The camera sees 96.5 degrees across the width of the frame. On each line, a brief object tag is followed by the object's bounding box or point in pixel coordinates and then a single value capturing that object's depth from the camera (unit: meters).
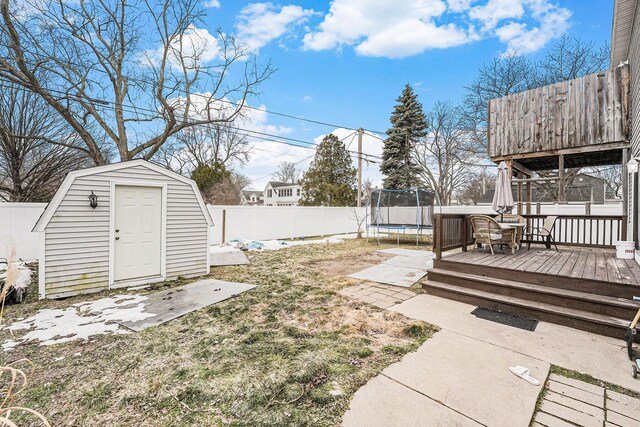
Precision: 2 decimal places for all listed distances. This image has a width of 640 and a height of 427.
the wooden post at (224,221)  10.62
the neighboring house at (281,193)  35.78
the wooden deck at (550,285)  3.26
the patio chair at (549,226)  6.22
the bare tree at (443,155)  20.44
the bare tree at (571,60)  13.75
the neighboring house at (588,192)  22.94
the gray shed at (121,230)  4.51
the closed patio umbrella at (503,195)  6.05
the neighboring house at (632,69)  4.79
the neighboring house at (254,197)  42.47
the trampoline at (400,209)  11.52
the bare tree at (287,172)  38.41
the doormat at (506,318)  3.44
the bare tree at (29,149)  9.74
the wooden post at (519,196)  7.66
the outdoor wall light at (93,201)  4.74
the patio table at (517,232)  5.45
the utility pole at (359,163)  14.67
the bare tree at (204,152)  21.03
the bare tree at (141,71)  10.52
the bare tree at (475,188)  23.72
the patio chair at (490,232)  5.41
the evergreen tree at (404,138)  19.00
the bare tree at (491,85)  15.97
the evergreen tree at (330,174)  23.14
